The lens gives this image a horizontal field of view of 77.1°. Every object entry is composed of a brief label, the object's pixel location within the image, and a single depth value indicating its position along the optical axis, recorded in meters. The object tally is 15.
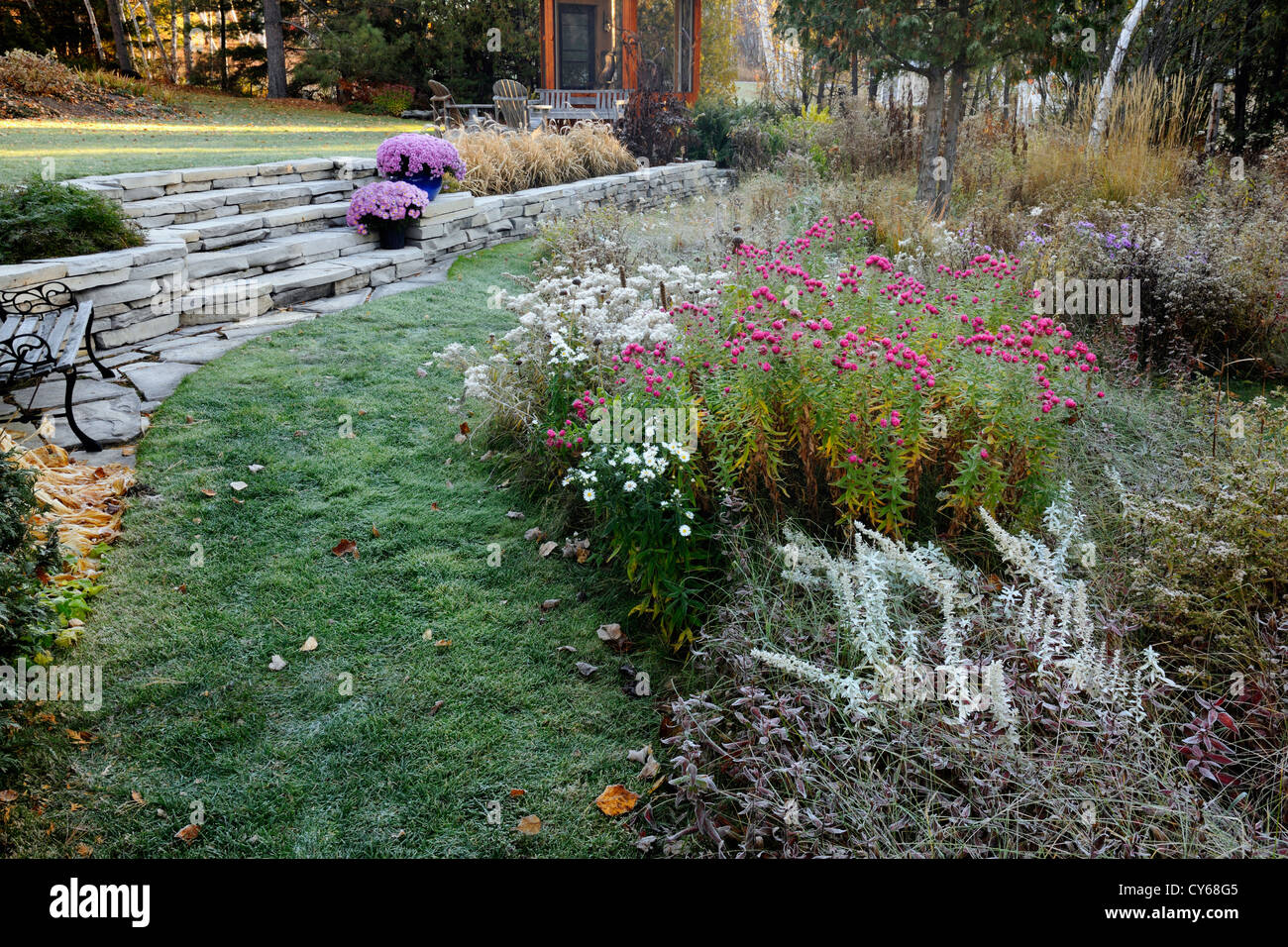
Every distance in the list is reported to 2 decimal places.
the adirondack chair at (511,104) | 12.68
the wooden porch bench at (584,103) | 13.96
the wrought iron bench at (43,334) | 3.67
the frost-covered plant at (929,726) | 1.90
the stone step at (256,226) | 6.02
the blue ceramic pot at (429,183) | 7.62
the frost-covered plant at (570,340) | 3.76
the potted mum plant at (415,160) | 7.50
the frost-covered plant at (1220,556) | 2.28
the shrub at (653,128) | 11.94
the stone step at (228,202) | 6.14
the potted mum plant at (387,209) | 7.07
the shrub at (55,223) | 4.73
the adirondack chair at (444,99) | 13.22
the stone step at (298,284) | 5.70
